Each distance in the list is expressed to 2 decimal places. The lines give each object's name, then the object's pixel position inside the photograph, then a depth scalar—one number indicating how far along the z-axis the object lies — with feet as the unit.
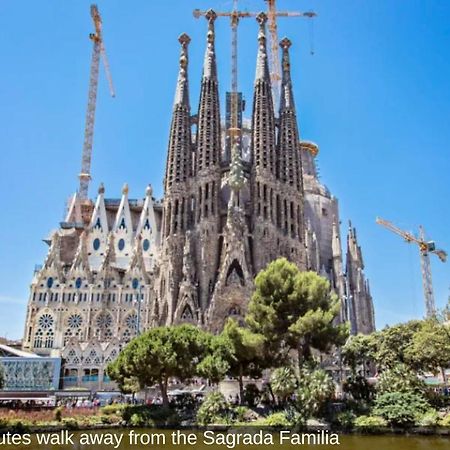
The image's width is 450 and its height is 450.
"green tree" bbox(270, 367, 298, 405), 92.99
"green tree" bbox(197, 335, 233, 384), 102.01
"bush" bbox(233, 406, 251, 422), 93.62
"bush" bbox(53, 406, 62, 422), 88.99
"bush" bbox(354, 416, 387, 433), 85.40
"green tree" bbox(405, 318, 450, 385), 98.73
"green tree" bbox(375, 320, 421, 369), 107.45
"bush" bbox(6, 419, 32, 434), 82.99
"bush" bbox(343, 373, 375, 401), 107.04
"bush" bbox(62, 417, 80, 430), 87.51
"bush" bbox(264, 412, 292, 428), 88.22
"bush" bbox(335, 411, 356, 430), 87.76
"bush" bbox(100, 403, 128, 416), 99.09
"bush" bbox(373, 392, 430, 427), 84.89
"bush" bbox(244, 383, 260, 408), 108.51
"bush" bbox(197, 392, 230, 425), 91.66
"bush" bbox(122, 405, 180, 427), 93.09
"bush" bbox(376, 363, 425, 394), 94.22
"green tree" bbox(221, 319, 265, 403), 105.29
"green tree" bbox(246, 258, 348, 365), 105.60
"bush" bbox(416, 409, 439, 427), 82.43
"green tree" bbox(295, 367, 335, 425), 89.15
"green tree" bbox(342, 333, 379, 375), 113.29
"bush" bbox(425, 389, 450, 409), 95.96
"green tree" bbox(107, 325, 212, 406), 99.40
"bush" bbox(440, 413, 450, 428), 82.26
